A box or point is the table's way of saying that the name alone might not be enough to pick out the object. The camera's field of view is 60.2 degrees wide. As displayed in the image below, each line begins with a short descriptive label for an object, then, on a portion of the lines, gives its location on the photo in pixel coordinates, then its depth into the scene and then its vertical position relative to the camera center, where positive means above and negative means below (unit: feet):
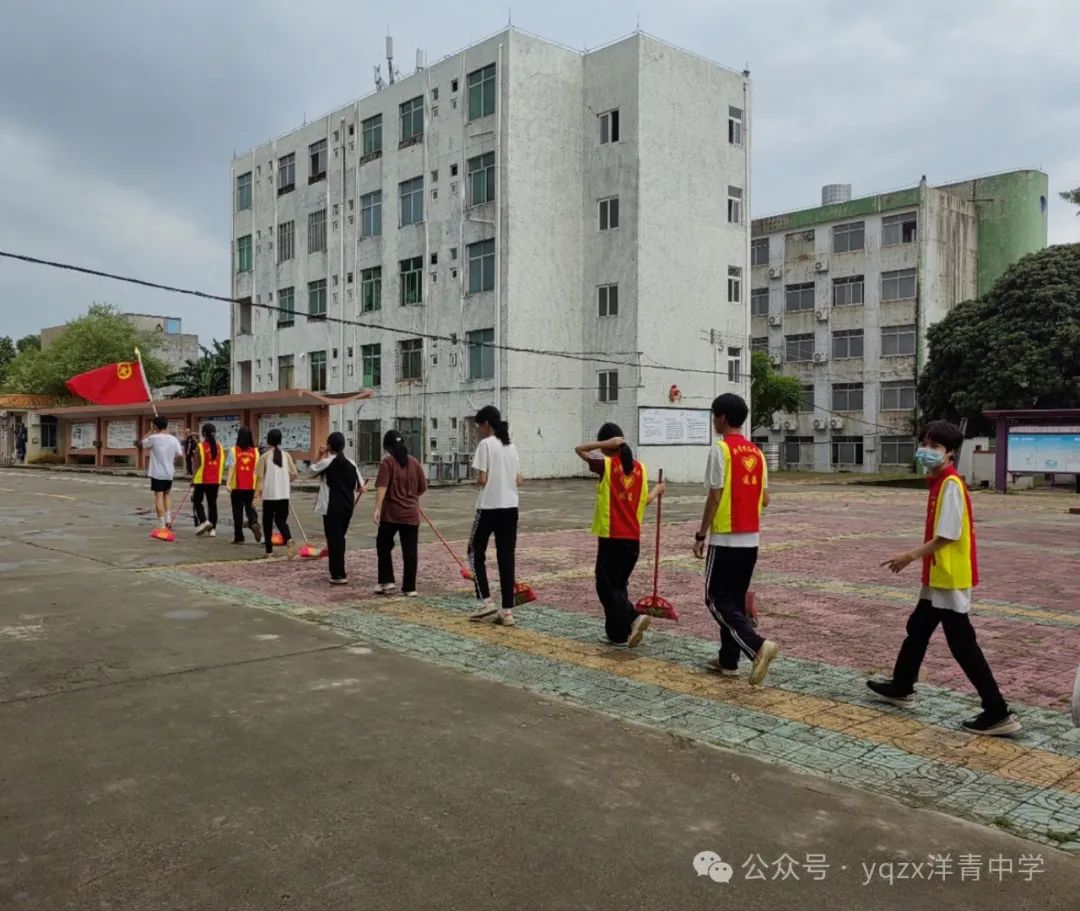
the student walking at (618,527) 21.98 -2.25
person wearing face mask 15.57 -2.47
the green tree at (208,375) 166.40 +10.51
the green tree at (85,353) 176.55 +15.38
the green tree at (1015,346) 108.99 +10.37
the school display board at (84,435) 143.23 -0.33
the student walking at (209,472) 45.73 -1.99
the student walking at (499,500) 24.50 -1.80
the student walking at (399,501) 28.53 -2.12
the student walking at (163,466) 46.03 -1.67
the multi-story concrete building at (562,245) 111.86 +23.42
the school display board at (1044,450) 90.99 -1.89
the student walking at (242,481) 41.93 -2.20
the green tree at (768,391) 146.10 +6.54
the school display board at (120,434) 134.72 -0.17
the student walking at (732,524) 18.61 -1.85
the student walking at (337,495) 31.96 -2.18
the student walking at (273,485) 38.27 -2.16
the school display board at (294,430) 103.81 +0.29
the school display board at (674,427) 112.88 +0.61
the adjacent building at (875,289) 147.95 +23.59
